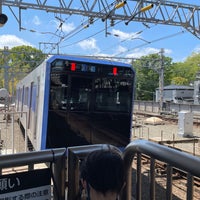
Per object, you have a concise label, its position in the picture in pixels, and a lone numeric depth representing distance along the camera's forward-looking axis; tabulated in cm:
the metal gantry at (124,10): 977
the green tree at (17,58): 2187
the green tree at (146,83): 5262
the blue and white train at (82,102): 561
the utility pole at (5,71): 2177
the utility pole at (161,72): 2407
